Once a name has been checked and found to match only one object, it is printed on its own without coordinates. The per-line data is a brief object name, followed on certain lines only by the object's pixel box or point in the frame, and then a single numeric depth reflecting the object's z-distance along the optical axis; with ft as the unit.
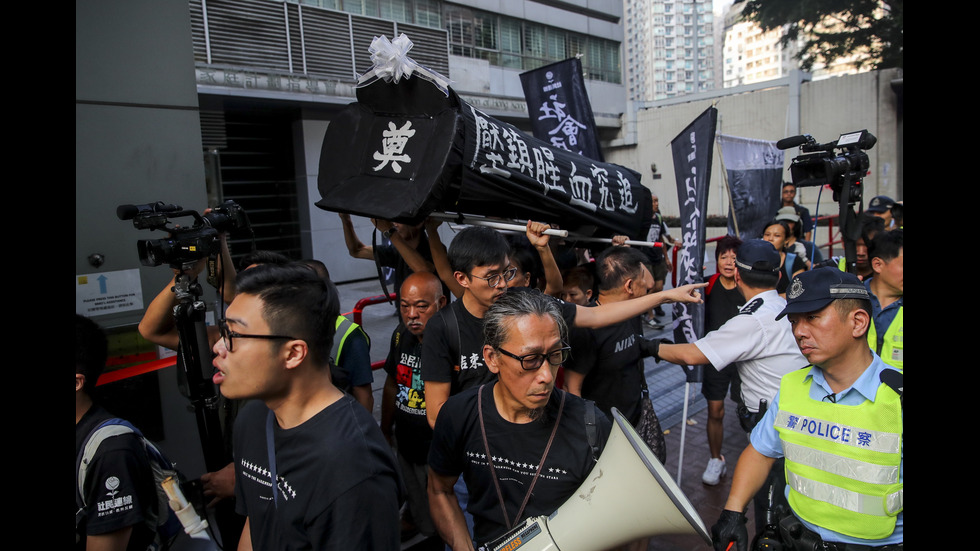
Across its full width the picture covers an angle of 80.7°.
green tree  64.23
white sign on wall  11.30
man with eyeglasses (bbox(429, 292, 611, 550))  6.68
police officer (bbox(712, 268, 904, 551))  6.66
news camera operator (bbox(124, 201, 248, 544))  8.36
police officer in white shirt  10.69
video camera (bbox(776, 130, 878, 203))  12.17
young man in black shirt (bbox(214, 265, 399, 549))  5.25
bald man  10.59
